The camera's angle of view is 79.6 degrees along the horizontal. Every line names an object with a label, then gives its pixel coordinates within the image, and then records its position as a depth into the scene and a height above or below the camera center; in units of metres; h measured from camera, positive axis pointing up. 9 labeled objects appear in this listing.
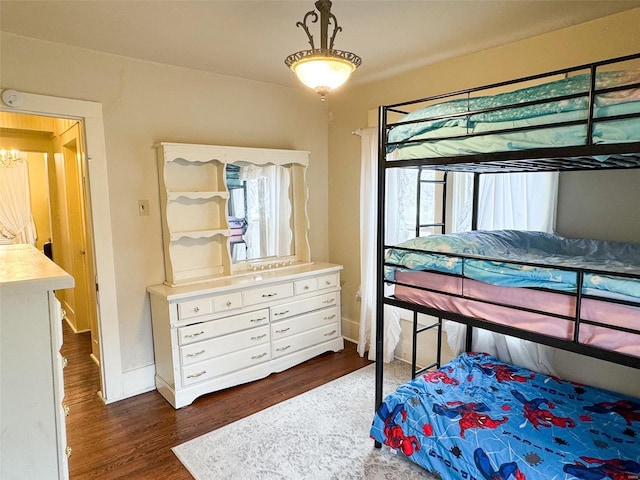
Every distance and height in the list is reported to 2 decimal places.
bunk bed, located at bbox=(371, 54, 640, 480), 1.43 -0.46
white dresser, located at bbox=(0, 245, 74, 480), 1.12 -0.53
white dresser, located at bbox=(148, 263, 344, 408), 2.82 -1.05
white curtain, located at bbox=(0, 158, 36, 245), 5.24 -0.08
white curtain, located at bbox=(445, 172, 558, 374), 2.57 -0.13
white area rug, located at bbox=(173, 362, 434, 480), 2.15 -1.53
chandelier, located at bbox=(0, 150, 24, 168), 5.02 +0.55
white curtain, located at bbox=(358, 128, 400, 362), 3.45 -0.56
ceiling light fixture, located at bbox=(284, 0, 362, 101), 1.76 +0.62
